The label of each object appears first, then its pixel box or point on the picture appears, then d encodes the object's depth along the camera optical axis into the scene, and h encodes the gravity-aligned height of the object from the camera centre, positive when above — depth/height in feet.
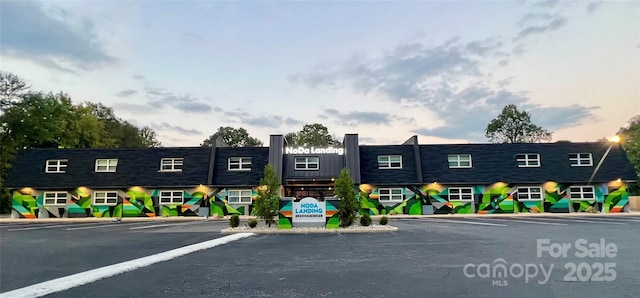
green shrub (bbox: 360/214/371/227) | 62.33 -4.98
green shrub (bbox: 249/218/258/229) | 61.00 -5.00
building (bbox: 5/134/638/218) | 105.19 +2.89
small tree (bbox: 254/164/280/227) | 62.80 -1.43
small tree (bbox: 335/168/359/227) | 62.28 -1.92
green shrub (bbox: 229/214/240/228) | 61.93 -4.68
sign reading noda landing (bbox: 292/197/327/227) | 62.80 -3.64
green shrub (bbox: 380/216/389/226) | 64.21 -5.17
